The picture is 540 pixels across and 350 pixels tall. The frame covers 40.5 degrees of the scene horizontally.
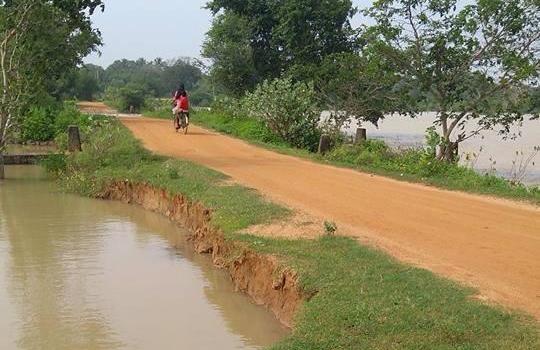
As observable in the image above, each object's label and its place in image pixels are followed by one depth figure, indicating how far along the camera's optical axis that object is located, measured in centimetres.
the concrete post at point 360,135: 2139
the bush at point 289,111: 2284
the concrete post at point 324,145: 1989
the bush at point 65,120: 2745
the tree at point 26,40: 1780
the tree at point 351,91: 2636
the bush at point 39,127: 2723
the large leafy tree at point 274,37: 2989
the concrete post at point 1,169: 1863
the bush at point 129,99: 5622
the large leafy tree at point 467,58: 1816
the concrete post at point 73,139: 2052
